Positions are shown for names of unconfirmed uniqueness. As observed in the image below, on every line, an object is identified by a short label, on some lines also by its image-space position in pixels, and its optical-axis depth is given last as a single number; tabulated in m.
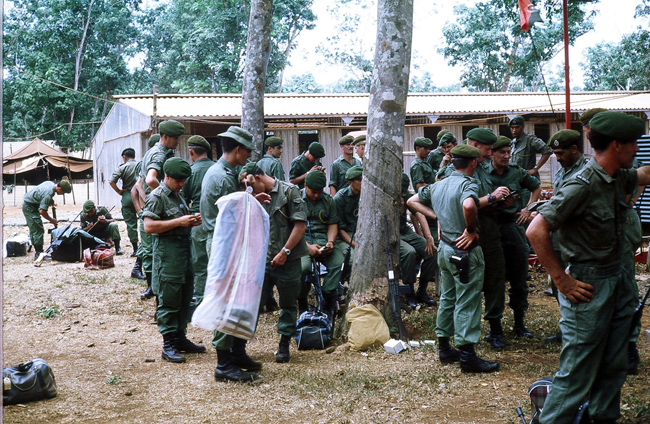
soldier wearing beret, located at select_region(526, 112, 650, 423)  2.94
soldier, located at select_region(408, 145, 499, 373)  4.61
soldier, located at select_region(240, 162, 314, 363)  5.09
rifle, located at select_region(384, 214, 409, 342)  5.60
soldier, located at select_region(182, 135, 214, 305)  5.96
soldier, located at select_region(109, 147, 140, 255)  10.27
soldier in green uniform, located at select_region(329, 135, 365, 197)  8.47
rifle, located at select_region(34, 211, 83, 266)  11.17
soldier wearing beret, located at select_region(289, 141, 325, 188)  8.59
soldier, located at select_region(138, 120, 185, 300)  6.59
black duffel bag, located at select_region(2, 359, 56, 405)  4.21
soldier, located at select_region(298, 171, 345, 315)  6.43
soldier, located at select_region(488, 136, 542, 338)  5.62
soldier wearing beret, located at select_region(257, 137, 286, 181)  8.16
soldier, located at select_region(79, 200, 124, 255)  11.52
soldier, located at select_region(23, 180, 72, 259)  11.72
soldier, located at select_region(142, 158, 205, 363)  5.29
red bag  10.42
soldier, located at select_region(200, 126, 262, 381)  4.68
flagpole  7.43
